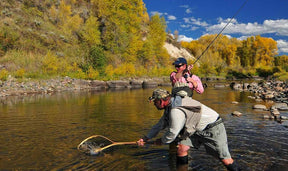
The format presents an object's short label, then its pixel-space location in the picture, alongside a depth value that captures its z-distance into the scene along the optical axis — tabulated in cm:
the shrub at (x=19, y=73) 2667
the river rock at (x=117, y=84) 3325
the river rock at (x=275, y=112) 1060
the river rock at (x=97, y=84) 3186
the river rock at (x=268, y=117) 1006
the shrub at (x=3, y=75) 2459
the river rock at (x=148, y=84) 3362
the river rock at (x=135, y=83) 3479
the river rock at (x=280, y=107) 1204
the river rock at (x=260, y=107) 1259
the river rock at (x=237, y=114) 1099
